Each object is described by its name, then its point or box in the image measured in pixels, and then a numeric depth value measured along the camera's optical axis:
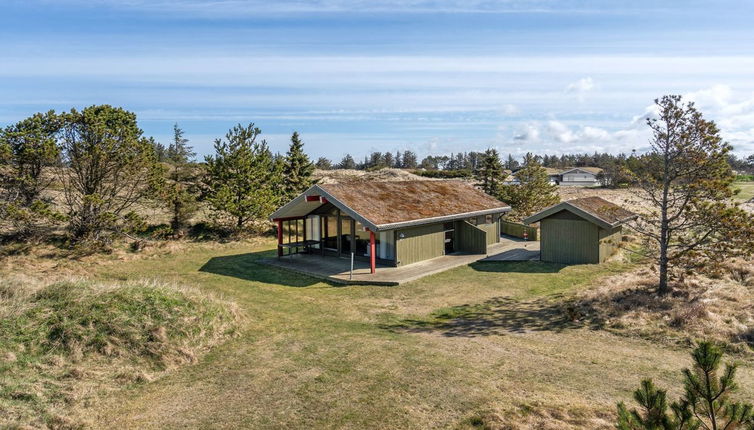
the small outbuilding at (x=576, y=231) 21.28
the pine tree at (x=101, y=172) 24.06
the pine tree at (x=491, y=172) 35.43
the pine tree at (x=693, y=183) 13.84
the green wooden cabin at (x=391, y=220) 20.69
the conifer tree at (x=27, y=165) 22.62
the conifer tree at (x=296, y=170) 34.69
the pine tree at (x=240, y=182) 28.22
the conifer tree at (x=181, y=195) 26.96
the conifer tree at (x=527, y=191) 34.78
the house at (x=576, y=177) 101.25
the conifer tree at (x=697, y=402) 4.17
